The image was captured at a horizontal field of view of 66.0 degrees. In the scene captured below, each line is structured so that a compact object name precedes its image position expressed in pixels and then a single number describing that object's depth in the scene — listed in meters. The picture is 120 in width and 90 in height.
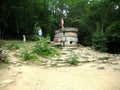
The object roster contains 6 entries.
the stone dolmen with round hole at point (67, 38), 9.02
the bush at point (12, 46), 7.50
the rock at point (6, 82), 3.69
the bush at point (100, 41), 9.25
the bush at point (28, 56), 6.11
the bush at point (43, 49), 6.94
